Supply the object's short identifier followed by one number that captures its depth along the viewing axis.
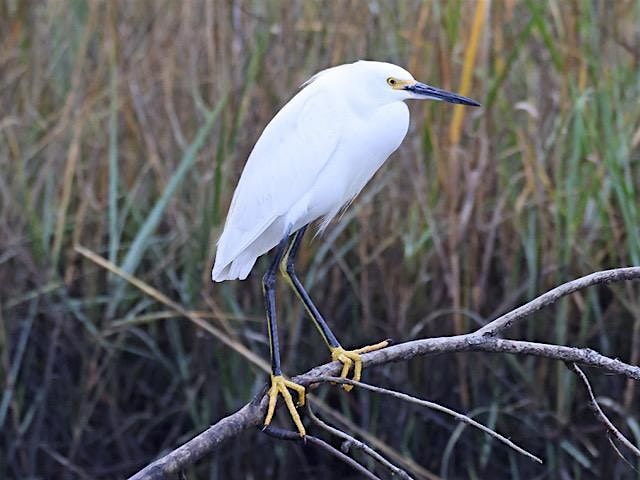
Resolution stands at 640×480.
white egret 10.01
